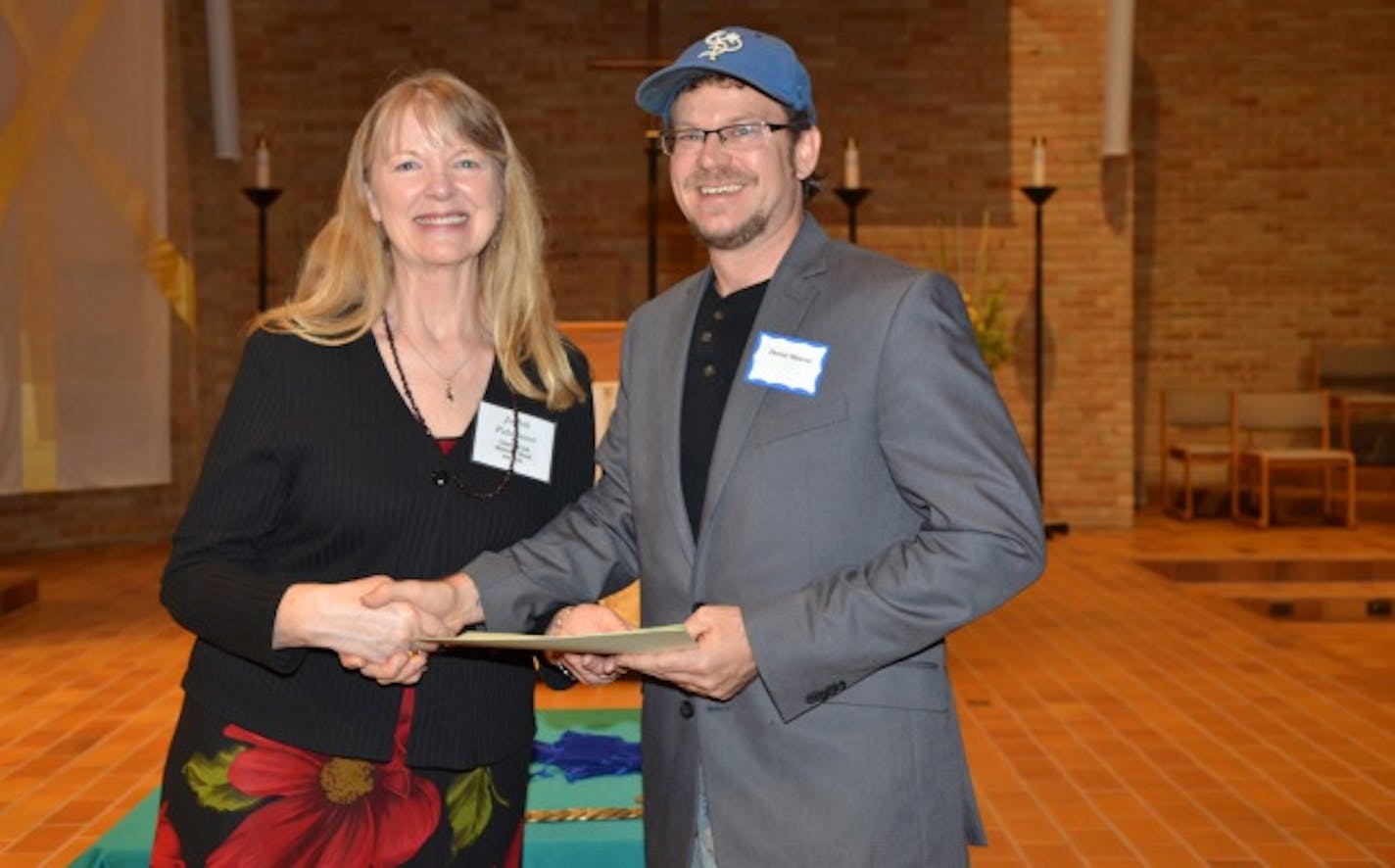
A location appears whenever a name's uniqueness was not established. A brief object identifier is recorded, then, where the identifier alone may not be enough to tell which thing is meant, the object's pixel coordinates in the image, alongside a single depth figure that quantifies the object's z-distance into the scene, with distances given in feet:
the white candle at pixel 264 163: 30.25
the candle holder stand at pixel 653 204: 28.82
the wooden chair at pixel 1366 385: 41.57
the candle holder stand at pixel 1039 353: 34.01
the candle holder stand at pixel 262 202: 31.17
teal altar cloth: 12.22
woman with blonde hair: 6.71
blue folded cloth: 14.10
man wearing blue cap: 6.07
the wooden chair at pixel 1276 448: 36.81
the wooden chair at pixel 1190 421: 39.75
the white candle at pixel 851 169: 31.32
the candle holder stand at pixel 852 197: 31.48
